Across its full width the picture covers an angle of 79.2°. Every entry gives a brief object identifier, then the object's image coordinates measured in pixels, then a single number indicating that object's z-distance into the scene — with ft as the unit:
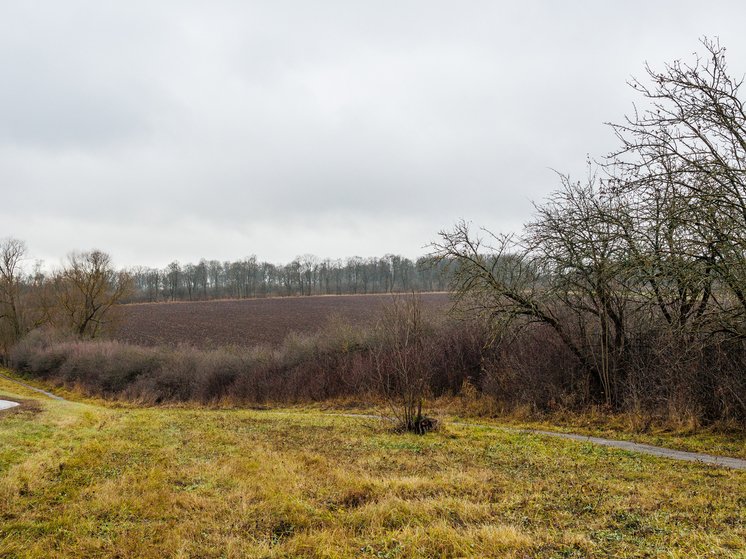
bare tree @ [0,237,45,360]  152.56
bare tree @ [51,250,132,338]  144.97
